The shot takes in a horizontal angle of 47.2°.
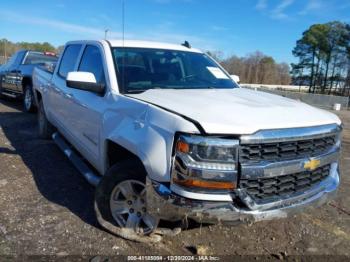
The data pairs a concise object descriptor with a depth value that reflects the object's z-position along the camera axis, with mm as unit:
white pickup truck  2883
